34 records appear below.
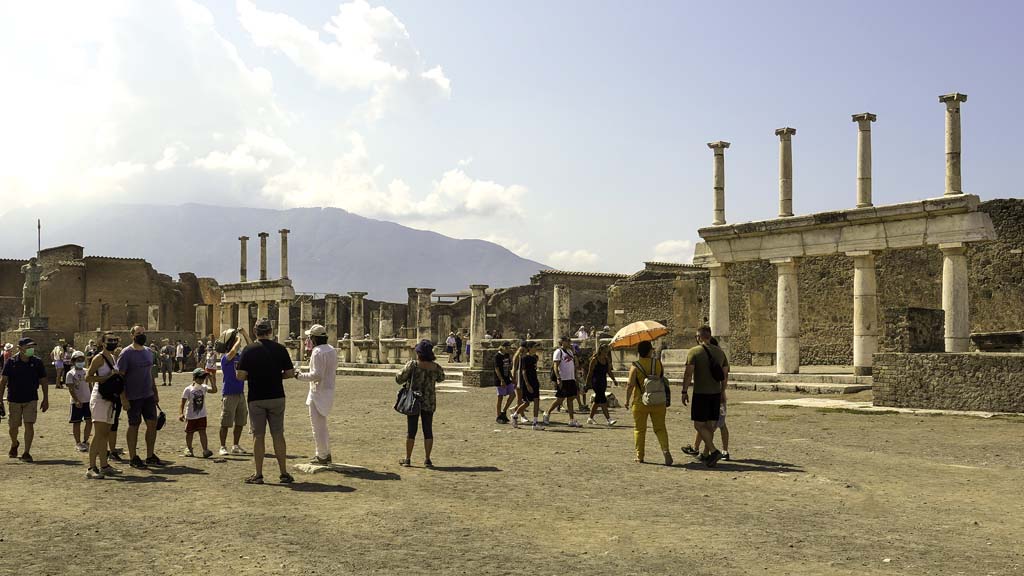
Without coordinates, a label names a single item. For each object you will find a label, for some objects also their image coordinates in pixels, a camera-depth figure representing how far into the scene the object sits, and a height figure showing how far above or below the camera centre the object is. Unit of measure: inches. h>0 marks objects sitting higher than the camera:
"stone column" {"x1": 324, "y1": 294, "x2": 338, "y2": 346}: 1722.4 +40.4
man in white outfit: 402.6 -20.5
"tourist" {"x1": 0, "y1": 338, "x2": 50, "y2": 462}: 464.1 -28.2
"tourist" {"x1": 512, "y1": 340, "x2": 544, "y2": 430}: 613.6 -24.9
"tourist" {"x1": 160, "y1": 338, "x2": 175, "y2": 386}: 1240.5 -36.5
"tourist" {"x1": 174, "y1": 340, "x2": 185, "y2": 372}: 1470.2 -37.4
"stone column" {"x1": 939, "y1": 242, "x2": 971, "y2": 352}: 795.4 +38.8
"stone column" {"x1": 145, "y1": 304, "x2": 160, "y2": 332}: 2166.8 +36.8
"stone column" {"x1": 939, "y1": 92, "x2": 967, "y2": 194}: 809.5 +171.6
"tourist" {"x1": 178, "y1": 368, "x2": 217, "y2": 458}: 464.8 -36.8
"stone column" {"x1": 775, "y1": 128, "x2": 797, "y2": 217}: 968.9 +175.3
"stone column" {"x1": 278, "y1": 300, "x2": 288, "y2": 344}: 1817.2 +34.3
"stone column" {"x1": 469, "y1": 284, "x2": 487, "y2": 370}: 1347.4 +33.4
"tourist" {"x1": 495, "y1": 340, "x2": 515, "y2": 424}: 624.4 -27.9
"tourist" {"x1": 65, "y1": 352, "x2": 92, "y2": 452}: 475.5 -34.7
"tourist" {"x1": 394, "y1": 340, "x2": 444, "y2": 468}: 430.3 -21.1
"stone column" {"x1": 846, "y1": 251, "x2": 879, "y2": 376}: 895.7 +28.3
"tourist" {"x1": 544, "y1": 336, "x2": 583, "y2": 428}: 624.4 -22.9
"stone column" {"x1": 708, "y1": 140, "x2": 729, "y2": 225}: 1026.1 +174.4
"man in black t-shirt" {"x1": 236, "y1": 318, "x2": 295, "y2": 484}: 378.6 -23.5
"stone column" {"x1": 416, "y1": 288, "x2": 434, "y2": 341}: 1573.6 +42.0
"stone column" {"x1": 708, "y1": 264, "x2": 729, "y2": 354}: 1016.2 +42.2
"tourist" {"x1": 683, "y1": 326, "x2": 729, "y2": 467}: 431.8 -22.8
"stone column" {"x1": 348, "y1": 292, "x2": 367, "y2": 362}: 1694.1 +35.3
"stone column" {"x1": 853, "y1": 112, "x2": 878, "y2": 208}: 892.6 +176.0
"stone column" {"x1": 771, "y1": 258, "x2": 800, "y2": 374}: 948.6 +19.1
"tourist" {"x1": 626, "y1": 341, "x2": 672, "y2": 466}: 436.8 -30.4
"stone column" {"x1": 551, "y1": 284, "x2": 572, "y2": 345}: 1302.9 +38.7
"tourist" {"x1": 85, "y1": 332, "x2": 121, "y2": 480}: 399.5 -32.3
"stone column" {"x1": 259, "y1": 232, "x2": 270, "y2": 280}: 1850.9 +158.0
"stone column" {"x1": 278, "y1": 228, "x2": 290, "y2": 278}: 1807.5 +158.4
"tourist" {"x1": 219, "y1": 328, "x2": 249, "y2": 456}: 463.8 -29.6
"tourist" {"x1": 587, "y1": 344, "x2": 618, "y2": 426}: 616.0 -23.3
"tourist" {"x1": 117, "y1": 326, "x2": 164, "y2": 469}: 415.8 -24.3
